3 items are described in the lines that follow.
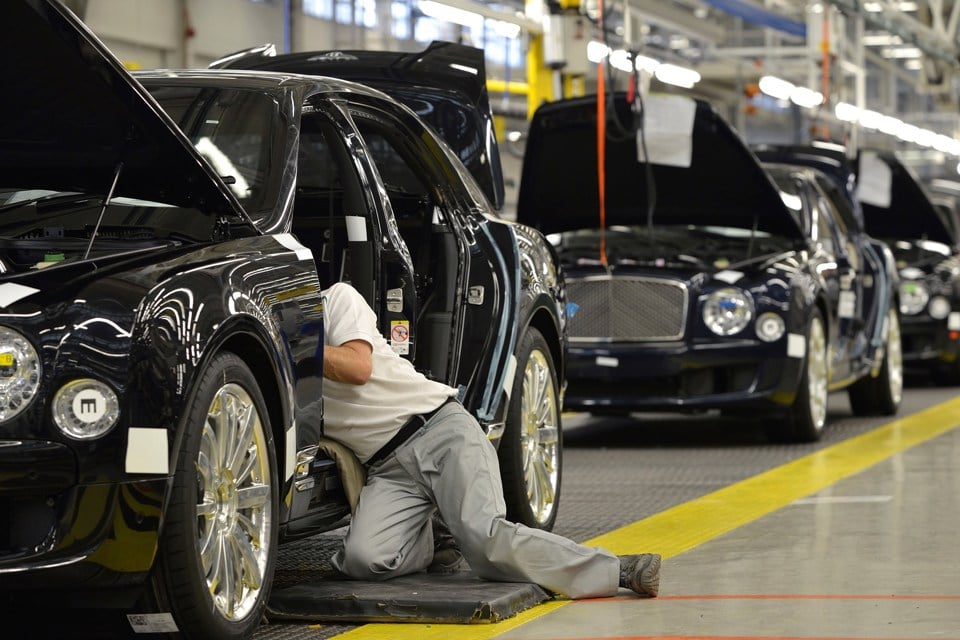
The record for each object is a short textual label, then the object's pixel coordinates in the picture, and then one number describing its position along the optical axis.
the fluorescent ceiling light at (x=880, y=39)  37.84
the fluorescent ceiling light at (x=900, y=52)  41.34
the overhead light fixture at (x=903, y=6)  33.38
